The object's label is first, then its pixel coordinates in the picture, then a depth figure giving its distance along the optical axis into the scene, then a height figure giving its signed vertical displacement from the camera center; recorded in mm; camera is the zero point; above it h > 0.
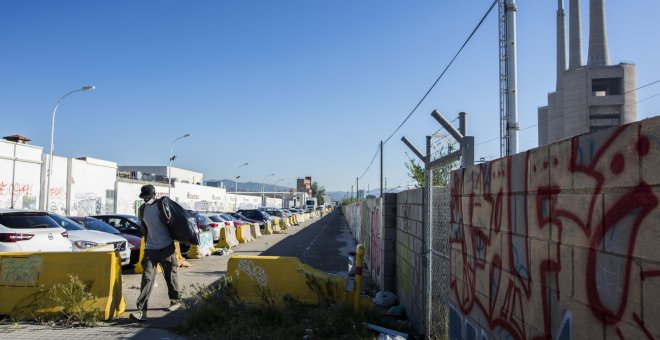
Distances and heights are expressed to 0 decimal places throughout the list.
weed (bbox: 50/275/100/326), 7078 -1449
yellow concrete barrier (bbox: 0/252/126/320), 7402 -1173
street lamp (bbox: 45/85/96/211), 26203 +2442
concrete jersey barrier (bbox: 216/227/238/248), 21406 -1657
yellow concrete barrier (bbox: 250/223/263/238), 28252 -1698
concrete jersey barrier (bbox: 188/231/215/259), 17219 -1667
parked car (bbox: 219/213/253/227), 26983 -1149
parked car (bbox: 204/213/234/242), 22047 -1113
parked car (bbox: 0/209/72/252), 9727 -705
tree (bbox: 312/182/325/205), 175175 +1539
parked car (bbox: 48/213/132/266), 12281 -1014
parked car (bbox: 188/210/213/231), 19697 -938
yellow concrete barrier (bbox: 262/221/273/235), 33500 -1879
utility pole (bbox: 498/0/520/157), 5379 +1296
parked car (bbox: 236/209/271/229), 34969 -1097
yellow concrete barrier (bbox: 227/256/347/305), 7750 -1196
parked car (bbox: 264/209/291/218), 48506 -1257
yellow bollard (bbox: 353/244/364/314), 7271 -1082
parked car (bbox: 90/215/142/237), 16739 -836
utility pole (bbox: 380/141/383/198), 14864 +977
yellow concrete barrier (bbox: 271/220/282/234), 35781 -1930
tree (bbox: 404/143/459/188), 22433 +1231
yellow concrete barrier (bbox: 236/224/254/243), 24391 -1638
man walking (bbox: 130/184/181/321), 7641 -674
